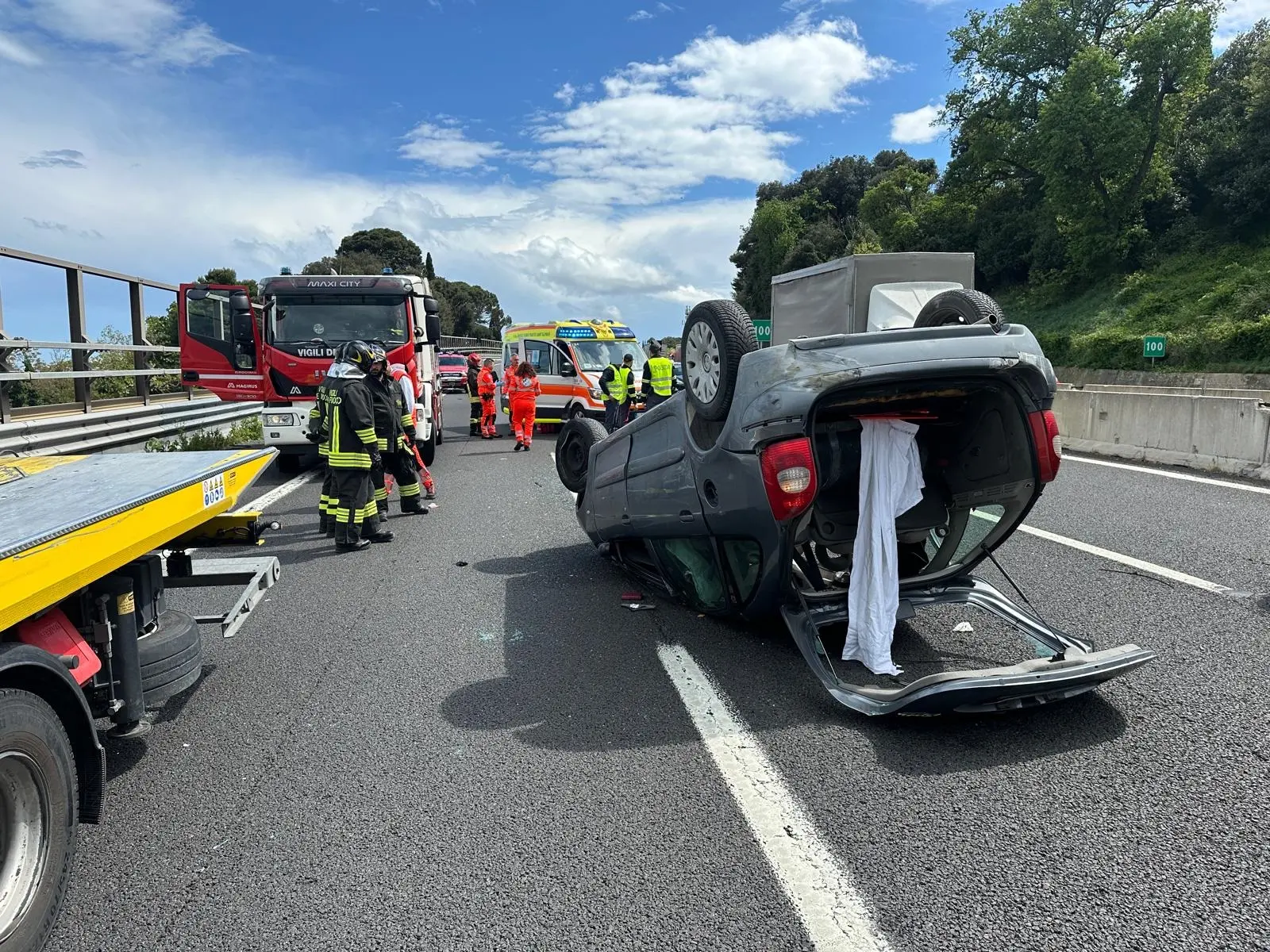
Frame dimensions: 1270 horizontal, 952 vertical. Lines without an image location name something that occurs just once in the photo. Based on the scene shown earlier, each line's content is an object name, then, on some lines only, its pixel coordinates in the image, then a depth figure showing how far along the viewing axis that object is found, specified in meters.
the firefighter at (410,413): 9.72
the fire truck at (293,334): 12.05
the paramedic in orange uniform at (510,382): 16.94
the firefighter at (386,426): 8.35
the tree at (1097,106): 40.41
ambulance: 18.92
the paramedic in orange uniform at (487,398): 18.78
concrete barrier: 9.94
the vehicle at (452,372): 39.56
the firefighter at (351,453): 7.80
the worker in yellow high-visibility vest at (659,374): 15.46
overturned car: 3.69
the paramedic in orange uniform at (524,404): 16.69
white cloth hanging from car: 4.17
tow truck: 2.29
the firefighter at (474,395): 19.75
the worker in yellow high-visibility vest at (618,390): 16.72
